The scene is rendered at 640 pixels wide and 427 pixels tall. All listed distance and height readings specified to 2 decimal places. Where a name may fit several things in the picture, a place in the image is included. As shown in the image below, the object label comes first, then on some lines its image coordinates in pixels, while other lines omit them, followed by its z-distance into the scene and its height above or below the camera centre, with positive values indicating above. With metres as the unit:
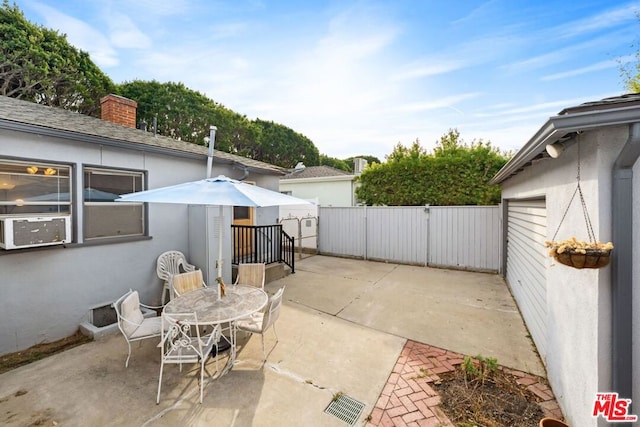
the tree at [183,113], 19.05 +8.09
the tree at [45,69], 12.87 +8.05
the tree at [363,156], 39.75 +8.06
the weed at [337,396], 2.80 -2.07
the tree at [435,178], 8.62 +1.21
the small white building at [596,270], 1.79 -0.37
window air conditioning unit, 3.55 -0.31
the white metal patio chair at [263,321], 3.45 -1.60
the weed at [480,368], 3.11 -1.98
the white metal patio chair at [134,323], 3.22 -1.51
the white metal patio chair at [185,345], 2.85 -1.60
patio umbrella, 3.23 +0.21
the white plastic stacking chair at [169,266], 5.43 -1.24
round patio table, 3.19 -1.31
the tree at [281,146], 27.66 +7.31
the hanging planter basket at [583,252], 1.74 -0.29
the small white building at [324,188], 14.82 +1.42
